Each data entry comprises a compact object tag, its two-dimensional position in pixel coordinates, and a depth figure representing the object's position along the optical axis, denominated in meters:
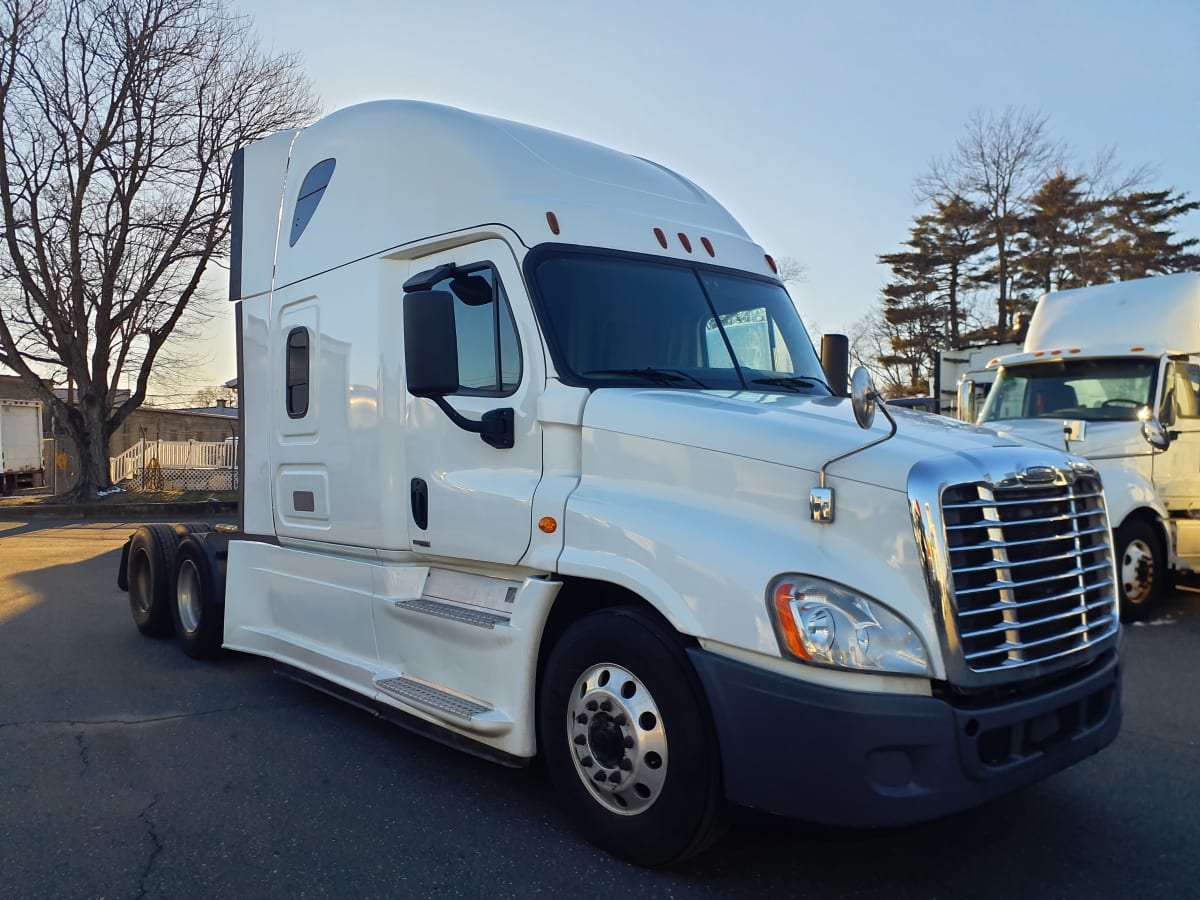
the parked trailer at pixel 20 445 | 30.88
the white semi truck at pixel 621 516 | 3.13
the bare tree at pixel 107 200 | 21.36
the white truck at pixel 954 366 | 14.31
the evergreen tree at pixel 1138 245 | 34.50
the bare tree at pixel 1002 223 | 35.31
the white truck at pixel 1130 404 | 8.37
